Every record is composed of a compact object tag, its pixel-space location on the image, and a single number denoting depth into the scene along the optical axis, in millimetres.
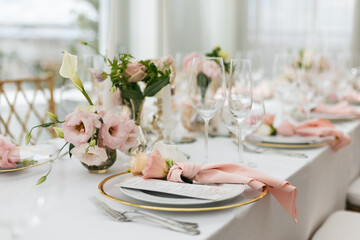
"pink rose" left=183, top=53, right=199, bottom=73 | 1712
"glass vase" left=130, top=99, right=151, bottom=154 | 1257
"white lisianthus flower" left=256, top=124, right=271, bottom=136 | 1657
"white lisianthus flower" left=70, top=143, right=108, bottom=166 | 1088
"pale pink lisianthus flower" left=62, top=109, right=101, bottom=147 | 1078
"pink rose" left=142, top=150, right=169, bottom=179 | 1009
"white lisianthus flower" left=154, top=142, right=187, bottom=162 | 1070
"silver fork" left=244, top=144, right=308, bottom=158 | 1409
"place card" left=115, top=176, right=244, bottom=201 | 896
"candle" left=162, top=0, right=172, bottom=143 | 1452
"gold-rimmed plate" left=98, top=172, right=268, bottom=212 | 853
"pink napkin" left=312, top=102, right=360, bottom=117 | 2180
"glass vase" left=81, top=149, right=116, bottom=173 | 1175
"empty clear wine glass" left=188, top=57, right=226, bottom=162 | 1197
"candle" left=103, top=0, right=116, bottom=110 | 1351
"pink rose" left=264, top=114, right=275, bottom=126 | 1680
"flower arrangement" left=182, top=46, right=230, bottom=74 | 1706
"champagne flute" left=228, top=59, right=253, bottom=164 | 1238
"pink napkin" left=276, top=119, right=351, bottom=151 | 1617
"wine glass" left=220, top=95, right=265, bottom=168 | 1326
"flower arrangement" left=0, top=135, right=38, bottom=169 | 1137
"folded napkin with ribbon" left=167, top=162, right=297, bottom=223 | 989
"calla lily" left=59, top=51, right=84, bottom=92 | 1116
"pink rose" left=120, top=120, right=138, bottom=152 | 1157
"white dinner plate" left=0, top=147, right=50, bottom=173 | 1152
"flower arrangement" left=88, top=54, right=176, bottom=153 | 1274
